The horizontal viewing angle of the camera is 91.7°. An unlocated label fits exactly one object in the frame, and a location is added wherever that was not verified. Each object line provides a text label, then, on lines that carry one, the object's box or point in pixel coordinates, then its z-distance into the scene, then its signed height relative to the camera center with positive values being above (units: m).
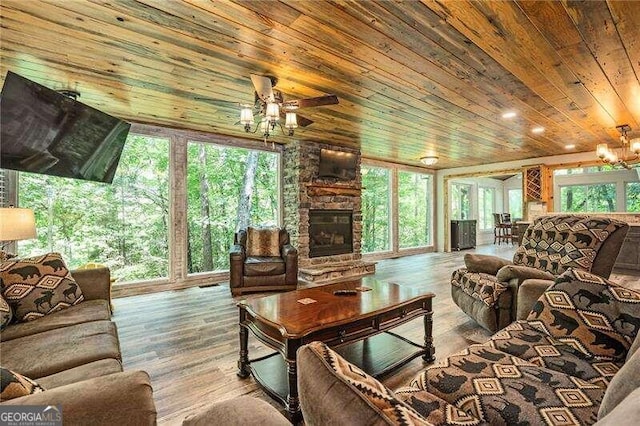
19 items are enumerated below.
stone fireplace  5.50 -0.03
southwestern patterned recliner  2.46 -0.44
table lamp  2.39 -0.05
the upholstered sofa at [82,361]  0.87 -0.65
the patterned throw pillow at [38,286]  2.02 -0.47
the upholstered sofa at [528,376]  0.57 -0.68
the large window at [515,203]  12.02 +0.39
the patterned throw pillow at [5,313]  1.85 -0.57
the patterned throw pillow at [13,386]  0.86 -0.48
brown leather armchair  4.33 -0.65
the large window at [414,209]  8.17 +0.14
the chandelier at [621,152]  4.59 +1.03
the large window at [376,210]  7.40 +0.11
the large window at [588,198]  10.16 +0.49
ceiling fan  2.65 +0.99
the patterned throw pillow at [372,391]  0.53 -0.33
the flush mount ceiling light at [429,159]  6.30 +1.12
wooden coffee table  1.81 -0.71
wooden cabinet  8.95 -0.61
